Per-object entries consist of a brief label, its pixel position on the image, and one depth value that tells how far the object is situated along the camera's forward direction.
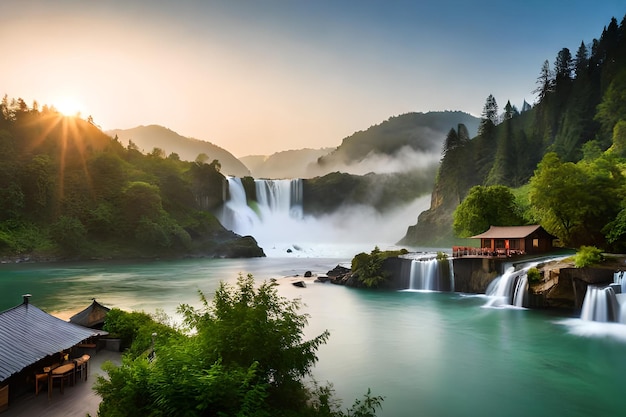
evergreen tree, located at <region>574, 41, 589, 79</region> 85.00
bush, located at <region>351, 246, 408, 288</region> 41.19
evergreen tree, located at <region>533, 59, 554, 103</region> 92.62
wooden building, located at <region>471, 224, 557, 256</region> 37.06
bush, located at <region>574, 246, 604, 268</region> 26.50
